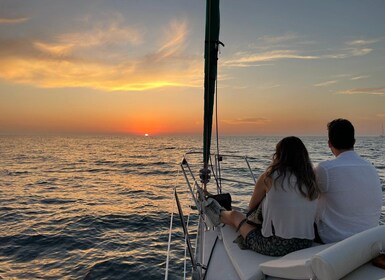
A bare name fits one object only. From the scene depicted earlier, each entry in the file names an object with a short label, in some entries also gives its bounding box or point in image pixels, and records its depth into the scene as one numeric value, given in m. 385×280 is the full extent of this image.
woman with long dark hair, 2.69
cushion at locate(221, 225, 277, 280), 2.44
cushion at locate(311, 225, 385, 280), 1.86
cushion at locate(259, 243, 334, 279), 2.05
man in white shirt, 2.72
